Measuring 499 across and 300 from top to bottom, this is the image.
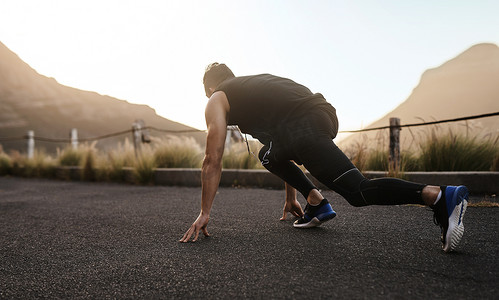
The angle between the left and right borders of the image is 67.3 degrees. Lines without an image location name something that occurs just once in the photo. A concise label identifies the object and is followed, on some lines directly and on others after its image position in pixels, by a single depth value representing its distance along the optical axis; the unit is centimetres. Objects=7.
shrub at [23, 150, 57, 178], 1066
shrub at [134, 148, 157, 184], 787
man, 199
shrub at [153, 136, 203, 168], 845
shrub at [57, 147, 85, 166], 1062
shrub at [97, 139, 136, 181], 866
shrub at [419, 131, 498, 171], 557
